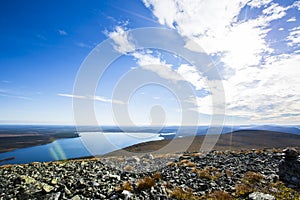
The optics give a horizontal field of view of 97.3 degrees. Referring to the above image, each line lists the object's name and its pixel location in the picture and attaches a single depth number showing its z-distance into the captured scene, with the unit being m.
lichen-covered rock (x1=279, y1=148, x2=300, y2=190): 7.85
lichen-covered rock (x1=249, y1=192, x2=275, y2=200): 5.61
